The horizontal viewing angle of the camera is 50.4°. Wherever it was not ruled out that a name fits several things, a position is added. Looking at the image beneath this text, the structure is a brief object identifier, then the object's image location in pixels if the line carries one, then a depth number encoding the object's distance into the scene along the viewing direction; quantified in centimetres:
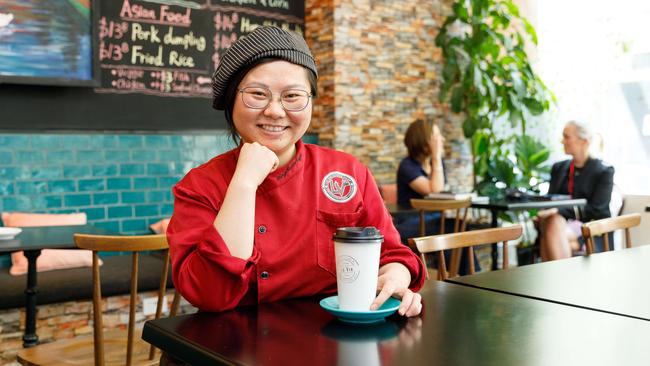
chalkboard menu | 470
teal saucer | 122
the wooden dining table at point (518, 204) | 481
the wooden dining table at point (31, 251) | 299
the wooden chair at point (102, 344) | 237
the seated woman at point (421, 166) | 525
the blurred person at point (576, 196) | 525
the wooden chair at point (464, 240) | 208
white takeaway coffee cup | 120
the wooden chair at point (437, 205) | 441
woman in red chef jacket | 135
